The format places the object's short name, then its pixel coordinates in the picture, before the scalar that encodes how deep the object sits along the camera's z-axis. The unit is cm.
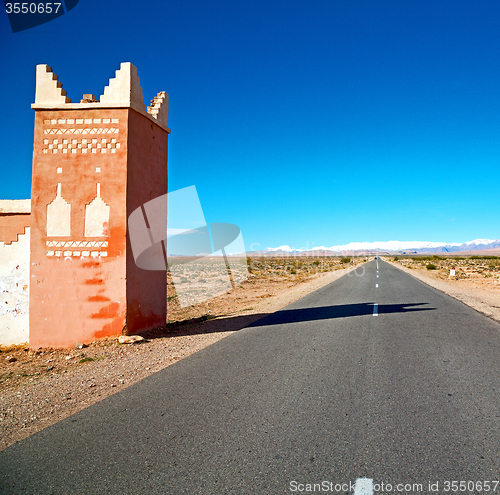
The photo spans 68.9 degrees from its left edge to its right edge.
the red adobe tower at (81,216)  908
